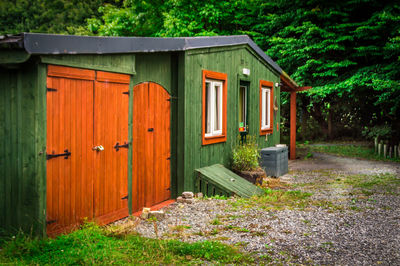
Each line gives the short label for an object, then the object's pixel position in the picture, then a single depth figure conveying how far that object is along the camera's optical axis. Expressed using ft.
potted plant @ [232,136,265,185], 33.76
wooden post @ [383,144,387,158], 56.14
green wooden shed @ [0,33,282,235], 16.89
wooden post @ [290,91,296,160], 55.42
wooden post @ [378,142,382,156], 57.41
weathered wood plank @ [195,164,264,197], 28.54
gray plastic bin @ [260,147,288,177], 39.58
